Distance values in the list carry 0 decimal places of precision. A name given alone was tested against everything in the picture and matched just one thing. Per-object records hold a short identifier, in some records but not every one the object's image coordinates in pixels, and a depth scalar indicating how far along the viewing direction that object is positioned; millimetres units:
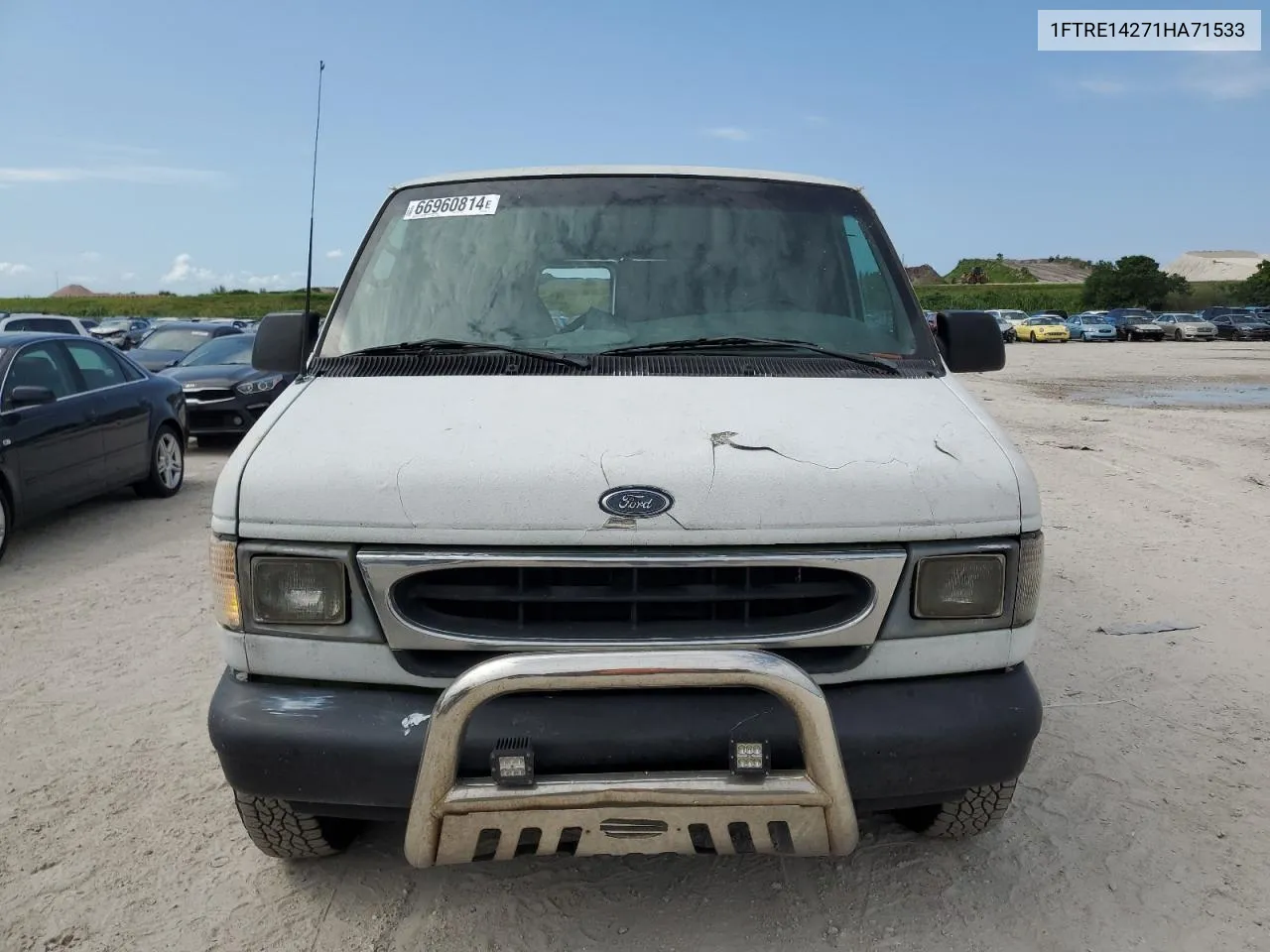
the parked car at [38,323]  16250
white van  2432
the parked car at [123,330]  31683
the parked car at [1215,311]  51888
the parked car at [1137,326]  49688
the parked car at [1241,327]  48688
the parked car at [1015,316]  53828
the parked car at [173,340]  17078
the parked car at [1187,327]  47931
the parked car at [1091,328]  50250
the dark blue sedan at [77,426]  7555
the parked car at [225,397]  12586
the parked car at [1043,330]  49875
